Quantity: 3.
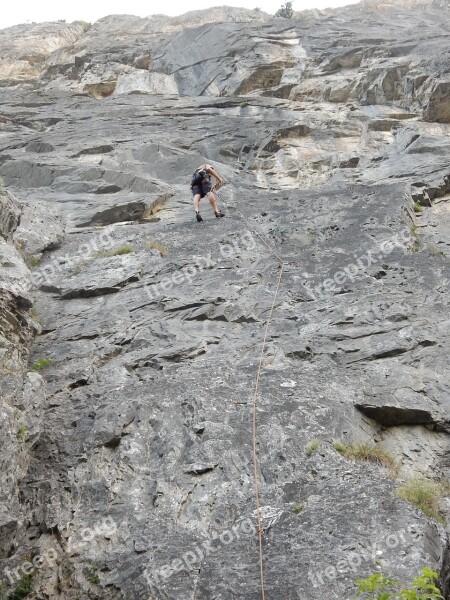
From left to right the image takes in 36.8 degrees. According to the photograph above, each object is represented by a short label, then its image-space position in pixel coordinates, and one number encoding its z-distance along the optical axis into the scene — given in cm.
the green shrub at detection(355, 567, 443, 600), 461
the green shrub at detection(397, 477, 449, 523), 655
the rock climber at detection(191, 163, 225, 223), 1352
